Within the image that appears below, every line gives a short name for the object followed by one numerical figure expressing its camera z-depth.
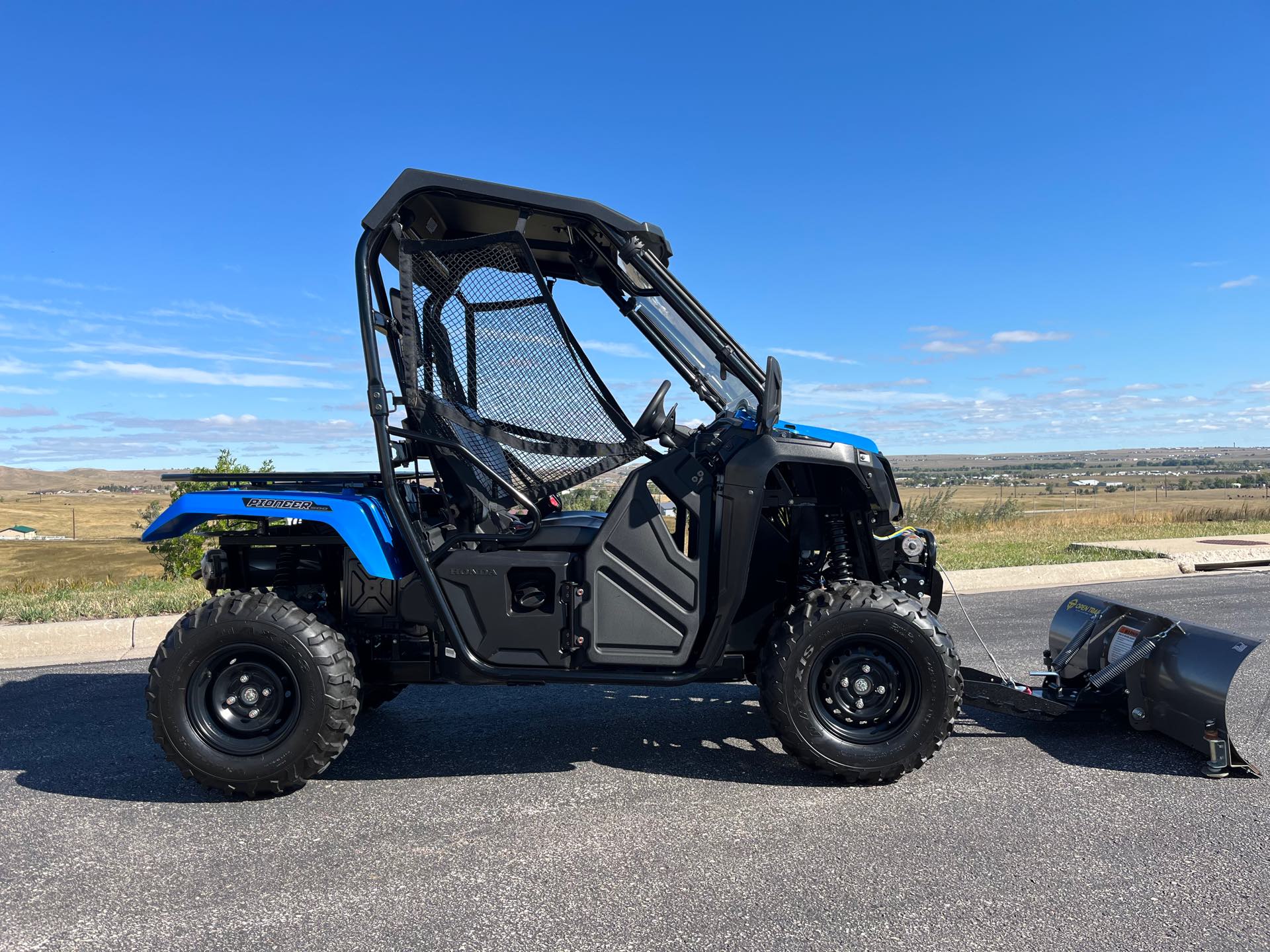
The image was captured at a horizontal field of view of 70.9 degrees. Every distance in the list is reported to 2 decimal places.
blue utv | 4.02
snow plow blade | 4.08
